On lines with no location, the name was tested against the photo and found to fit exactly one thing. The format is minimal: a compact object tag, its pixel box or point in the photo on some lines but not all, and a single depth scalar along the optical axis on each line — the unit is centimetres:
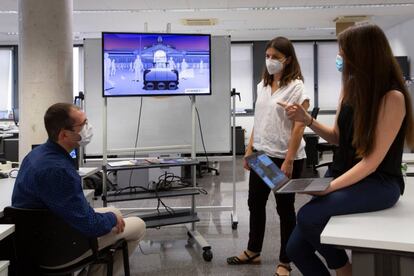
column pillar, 345
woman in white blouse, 248
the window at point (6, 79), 1068
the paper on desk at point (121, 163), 292
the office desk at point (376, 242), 116
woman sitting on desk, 146
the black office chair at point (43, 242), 171
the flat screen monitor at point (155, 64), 314
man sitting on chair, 173
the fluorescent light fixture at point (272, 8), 718
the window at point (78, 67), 957
